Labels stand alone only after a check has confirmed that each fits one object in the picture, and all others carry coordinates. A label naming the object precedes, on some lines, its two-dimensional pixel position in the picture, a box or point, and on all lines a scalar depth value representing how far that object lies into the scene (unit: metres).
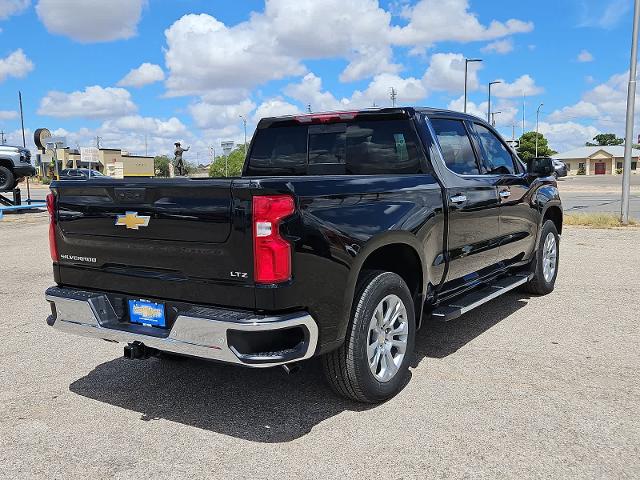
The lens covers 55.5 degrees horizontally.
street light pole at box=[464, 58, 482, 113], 36.84
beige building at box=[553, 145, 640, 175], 97.00
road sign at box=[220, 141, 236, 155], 20.97
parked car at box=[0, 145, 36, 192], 19.39
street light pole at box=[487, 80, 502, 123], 44.84
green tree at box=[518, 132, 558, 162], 83.69
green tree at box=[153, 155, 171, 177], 75.82
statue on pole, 23.12
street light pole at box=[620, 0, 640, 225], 13.59
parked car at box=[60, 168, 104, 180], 31.26
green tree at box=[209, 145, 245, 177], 45.08
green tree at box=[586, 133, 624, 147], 138.00
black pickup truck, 3.20
